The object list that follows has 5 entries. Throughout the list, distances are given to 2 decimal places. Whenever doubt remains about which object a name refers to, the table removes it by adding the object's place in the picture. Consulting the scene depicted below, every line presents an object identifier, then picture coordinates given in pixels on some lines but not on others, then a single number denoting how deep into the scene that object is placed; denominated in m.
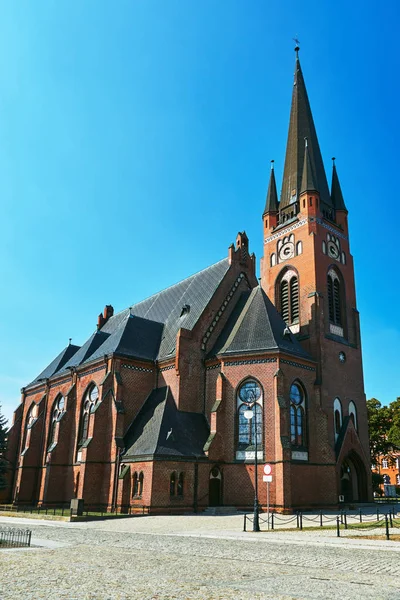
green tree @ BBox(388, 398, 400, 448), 53.53
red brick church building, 31.33
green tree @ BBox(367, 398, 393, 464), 58.84
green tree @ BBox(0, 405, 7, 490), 42.94
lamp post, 20.91
